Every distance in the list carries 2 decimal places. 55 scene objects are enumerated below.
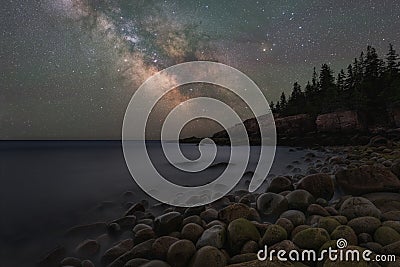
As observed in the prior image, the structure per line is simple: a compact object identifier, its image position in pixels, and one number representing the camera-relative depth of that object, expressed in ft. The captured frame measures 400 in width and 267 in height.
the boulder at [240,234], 12.55
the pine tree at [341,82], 127.22
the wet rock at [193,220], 15.92
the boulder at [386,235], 11.67
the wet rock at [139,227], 17.13
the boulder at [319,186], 19.90
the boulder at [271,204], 17.42
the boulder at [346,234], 11.83
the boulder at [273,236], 12.28
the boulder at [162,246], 12.53
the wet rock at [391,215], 13.93
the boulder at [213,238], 12.63
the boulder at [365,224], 12.57
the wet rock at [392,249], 10.88
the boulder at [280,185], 22.22
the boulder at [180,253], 11.75
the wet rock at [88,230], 19.67
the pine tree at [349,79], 122.52
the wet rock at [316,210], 15.60
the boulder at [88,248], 15.70
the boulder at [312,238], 11.48
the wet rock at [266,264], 9.43
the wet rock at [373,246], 11.28
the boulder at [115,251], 14.05
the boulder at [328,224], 12.75
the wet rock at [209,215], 17.06
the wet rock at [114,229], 18.64
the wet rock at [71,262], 13.87
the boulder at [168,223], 15.35
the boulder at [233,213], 15.88
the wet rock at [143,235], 15.21
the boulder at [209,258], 10.94
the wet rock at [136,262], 11.98
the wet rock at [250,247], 12.02
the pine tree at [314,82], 144.15
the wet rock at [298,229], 12.75
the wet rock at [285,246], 11.41
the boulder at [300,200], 17.31
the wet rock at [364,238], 12.06
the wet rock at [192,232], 13.80
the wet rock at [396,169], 21.90
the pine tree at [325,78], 135.44
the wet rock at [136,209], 22.12
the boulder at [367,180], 19.01
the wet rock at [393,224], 12.38
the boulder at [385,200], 16.14
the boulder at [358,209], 14.21
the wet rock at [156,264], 11.32
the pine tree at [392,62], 101.45
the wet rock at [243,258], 11.16
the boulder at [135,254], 12.90
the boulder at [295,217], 14.37
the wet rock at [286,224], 13.58
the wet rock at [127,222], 19.29
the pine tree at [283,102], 171.44
